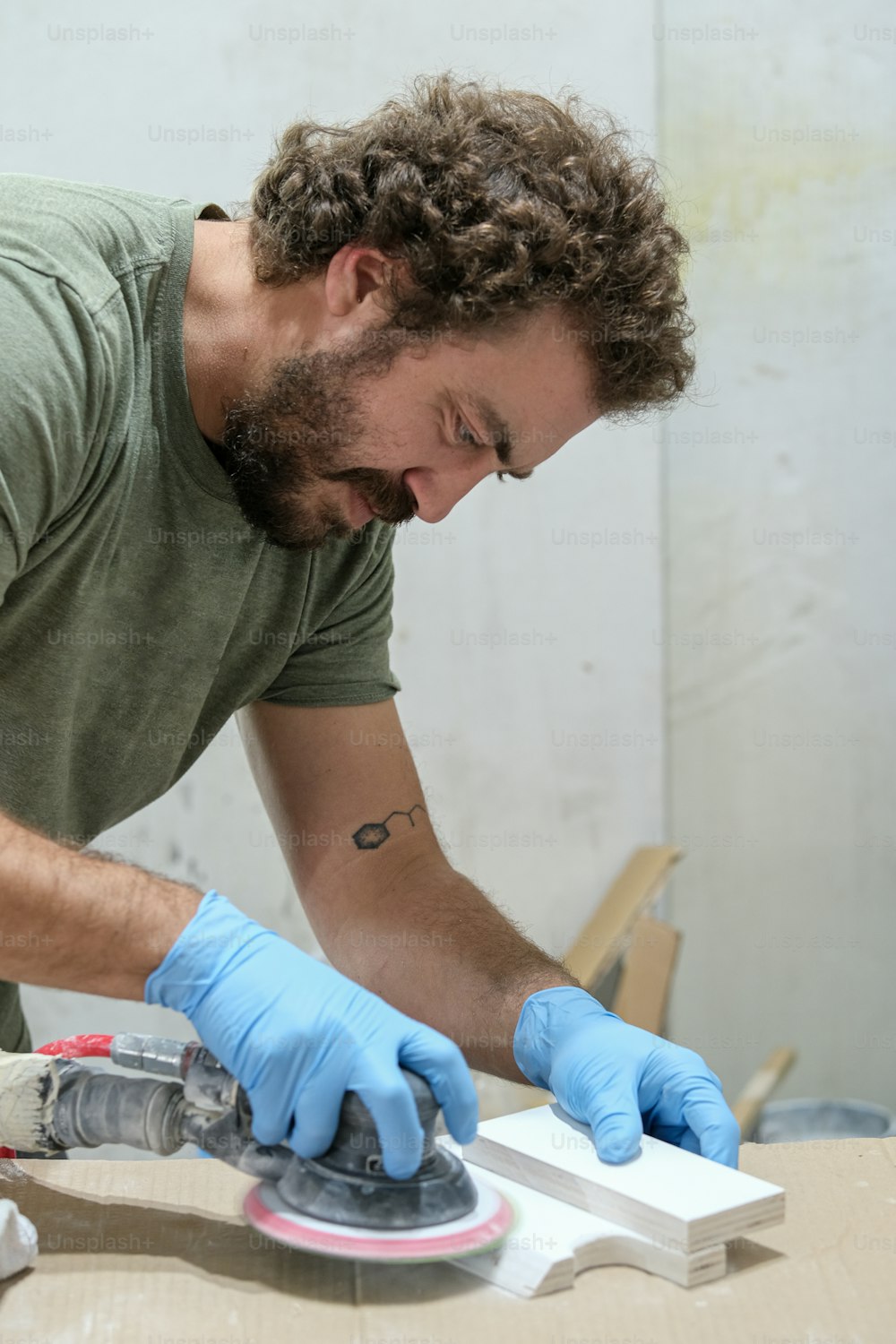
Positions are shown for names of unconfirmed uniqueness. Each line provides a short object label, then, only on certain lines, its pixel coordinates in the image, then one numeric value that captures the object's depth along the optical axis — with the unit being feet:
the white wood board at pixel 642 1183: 3.22
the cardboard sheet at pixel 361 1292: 3.00
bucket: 8.43
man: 3.39
